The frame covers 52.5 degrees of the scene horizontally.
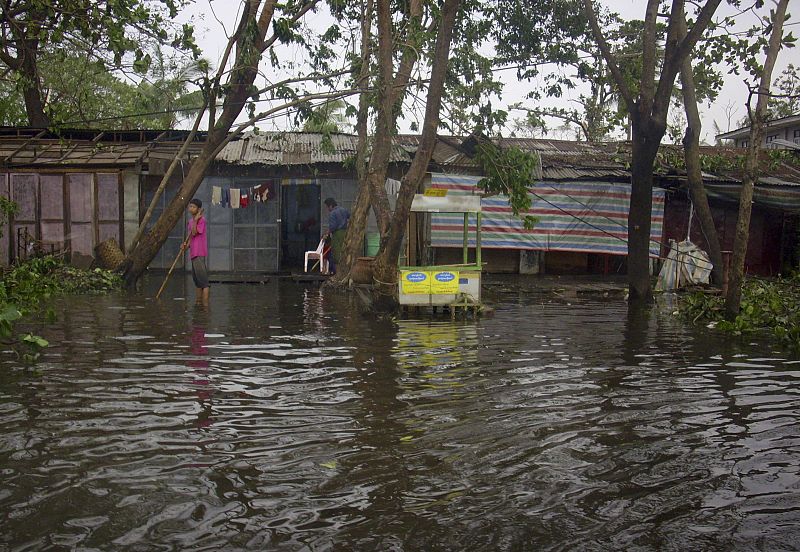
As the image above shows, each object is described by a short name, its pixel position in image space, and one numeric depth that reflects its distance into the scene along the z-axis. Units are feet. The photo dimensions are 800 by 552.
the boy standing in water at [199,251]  44.68
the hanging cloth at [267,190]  69.31
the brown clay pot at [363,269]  49.42
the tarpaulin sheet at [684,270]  57.52
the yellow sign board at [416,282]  40.98
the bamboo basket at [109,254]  61.16
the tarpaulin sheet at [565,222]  67.97
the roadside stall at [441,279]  41.09
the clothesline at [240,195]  69.05
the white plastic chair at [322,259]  65.67
